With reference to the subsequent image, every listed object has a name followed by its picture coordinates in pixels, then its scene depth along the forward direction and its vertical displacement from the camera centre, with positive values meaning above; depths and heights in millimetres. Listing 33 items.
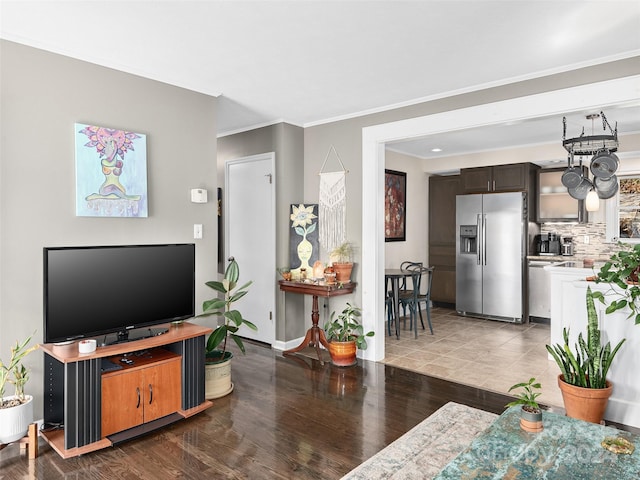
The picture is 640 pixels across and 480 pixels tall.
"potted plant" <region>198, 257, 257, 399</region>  3379 -863
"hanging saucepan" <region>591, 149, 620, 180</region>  3904 +668
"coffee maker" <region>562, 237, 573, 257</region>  6324 -148
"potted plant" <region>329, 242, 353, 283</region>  4414 -251
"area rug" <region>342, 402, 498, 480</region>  2348 -1268
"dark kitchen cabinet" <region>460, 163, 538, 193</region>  6160 +870
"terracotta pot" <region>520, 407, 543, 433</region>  2014 -866
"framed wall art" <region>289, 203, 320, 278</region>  4805 -8
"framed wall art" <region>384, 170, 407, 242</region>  6332 +474
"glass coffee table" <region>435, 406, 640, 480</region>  1667 -906
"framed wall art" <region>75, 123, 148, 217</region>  2988 +469
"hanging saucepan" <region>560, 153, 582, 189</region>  4281 +600
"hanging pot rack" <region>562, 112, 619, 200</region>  3758 +681
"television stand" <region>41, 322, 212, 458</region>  2506 -953
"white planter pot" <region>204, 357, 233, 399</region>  3369 -1116
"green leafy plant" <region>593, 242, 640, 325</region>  2580 -230
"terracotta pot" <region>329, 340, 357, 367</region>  4199 -1122
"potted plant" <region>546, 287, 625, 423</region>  2752 -918
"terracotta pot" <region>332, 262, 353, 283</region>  4410 -344
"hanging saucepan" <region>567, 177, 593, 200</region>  4341 +486
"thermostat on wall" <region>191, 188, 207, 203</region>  3652 +358
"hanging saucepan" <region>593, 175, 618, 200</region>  4340 +513
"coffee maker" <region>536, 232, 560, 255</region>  6398 -92
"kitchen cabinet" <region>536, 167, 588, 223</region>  6160 +501
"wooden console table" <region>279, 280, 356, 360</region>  4332 -565
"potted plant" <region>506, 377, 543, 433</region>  2016 -853
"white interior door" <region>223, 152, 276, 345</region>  4910 +62
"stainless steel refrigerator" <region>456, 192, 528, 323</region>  6129 -260
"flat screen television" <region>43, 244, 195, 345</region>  2646 -352
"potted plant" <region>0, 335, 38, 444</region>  2486 -976
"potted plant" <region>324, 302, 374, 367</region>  4211 -994
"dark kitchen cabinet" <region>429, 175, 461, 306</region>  7023 +18
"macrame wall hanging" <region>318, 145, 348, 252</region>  4648 +315
